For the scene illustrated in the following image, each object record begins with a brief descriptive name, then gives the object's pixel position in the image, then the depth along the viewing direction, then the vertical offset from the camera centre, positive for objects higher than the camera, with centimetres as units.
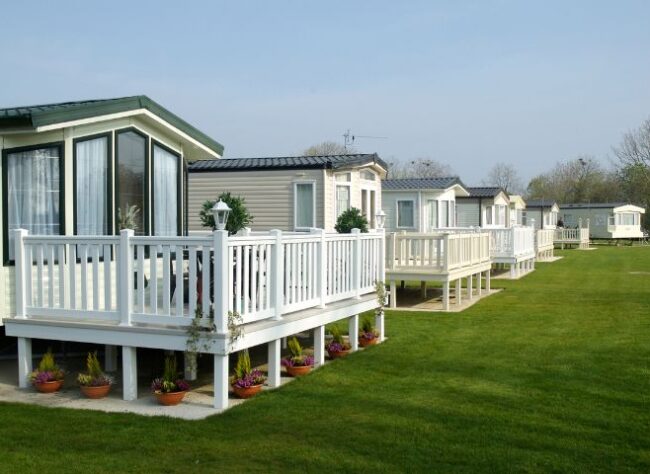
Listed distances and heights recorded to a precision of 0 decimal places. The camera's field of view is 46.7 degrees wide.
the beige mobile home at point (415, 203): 2541 +84
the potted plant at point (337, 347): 890 -141
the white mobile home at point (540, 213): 4556 +87
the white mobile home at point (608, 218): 5256 +61
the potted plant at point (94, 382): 673 -137
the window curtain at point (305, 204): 1766 +58
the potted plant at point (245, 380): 678 -138
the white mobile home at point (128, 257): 651 -27
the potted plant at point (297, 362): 780 -140
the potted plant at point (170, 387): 646 -137
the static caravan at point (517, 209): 3847 +99
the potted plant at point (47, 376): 696 -136
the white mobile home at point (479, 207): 3212 +90
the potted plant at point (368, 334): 975 -138
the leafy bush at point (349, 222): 1444 +13
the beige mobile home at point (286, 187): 1758 +102
